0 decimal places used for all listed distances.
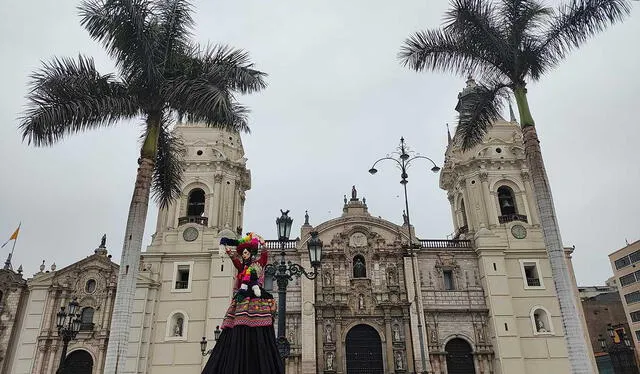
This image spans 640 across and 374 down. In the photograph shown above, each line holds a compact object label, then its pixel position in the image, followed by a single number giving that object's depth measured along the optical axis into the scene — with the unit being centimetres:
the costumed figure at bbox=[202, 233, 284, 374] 612
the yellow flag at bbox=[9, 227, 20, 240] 3166
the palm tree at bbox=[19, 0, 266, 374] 1312
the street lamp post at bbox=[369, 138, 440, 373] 1979
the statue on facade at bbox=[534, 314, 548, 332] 2752
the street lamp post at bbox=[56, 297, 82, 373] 1584
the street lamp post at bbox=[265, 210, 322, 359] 1191
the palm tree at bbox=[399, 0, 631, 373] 1348
